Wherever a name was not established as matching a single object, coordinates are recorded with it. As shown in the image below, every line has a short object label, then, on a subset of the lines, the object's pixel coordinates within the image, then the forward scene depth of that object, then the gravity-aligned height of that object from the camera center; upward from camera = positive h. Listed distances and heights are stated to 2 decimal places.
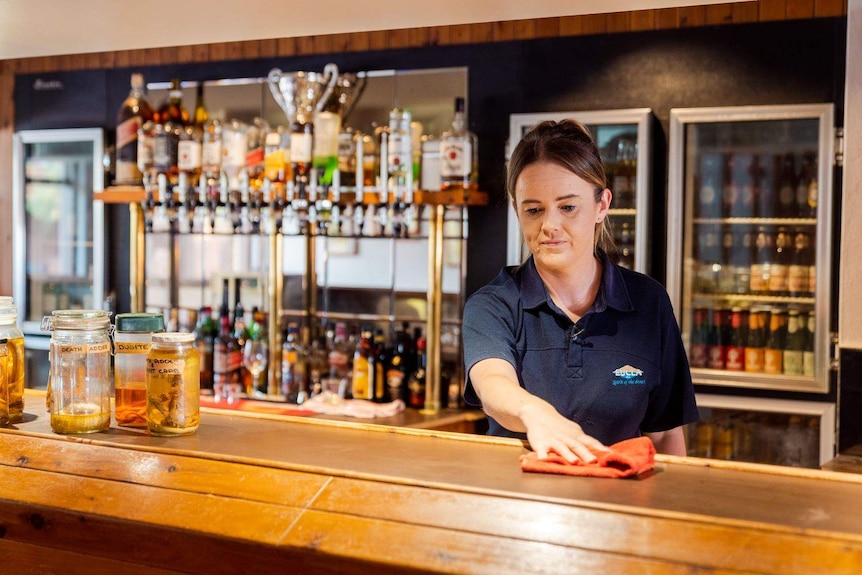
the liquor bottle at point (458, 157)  3.97 +0.50
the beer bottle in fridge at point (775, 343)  3.82 -0.30
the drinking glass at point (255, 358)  4.38 -0.45
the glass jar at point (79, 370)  1.62 -0.20
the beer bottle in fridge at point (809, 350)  3.74 -0.33
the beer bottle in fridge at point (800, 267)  3.77 +0.03
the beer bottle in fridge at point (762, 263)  3.85 +0.04
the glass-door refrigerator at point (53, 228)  5.07 +0.21
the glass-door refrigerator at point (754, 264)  3.67 +0.04
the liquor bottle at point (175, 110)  4.74 +0.84
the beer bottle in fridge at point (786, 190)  3.74 +0.36
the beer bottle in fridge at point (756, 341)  3.85 -0.30
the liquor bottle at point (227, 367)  4.36 -0.50
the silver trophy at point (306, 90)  4.33 +0.87
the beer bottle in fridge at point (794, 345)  3.78 -0.31
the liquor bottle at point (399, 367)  4.13 -0.47
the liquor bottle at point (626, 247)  3.91 +0.11
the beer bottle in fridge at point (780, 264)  3.82 +0.04
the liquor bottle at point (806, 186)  3.69 +0.37
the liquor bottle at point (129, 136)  4.56 +0.67
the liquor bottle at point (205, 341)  4.47 -0.38
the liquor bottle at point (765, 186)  3.79 +0.38
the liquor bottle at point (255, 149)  4.24 +0.57
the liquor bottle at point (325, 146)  4.07 +0.56
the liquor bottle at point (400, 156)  3.98 +0.51
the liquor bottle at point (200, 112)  4.72 +0.83
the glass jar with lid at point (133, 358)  1.68 -0.18
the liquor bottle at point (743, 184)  3.84 +0.39
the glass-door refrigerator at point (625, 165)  3.78 +0.47
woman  1.90 -0.11
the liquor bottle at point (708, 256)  3.91 +0.07
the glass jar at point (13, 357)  1.71 -0.18
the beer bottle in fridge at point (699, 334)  3.93 -0.28
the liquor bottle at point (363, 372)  4.18 -0.49
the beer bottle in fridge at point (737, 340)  3.88 -0.30
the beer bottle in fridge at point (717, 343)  3.91 -0.32
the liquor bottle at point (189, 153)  4.28 +0.55
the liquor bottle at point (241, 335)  4.40 -0.35
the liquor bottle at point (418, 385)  4.12 -0.54
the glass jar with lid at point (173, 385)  1.58 -0.22
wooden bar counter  1.16 -0.35
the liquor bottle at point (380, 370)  4.16 -0.48
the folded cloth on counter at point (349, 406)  3.94 -0.63
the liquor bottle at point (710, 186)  3.88 +0.38
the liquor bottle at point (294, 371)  4.31 -0.51
